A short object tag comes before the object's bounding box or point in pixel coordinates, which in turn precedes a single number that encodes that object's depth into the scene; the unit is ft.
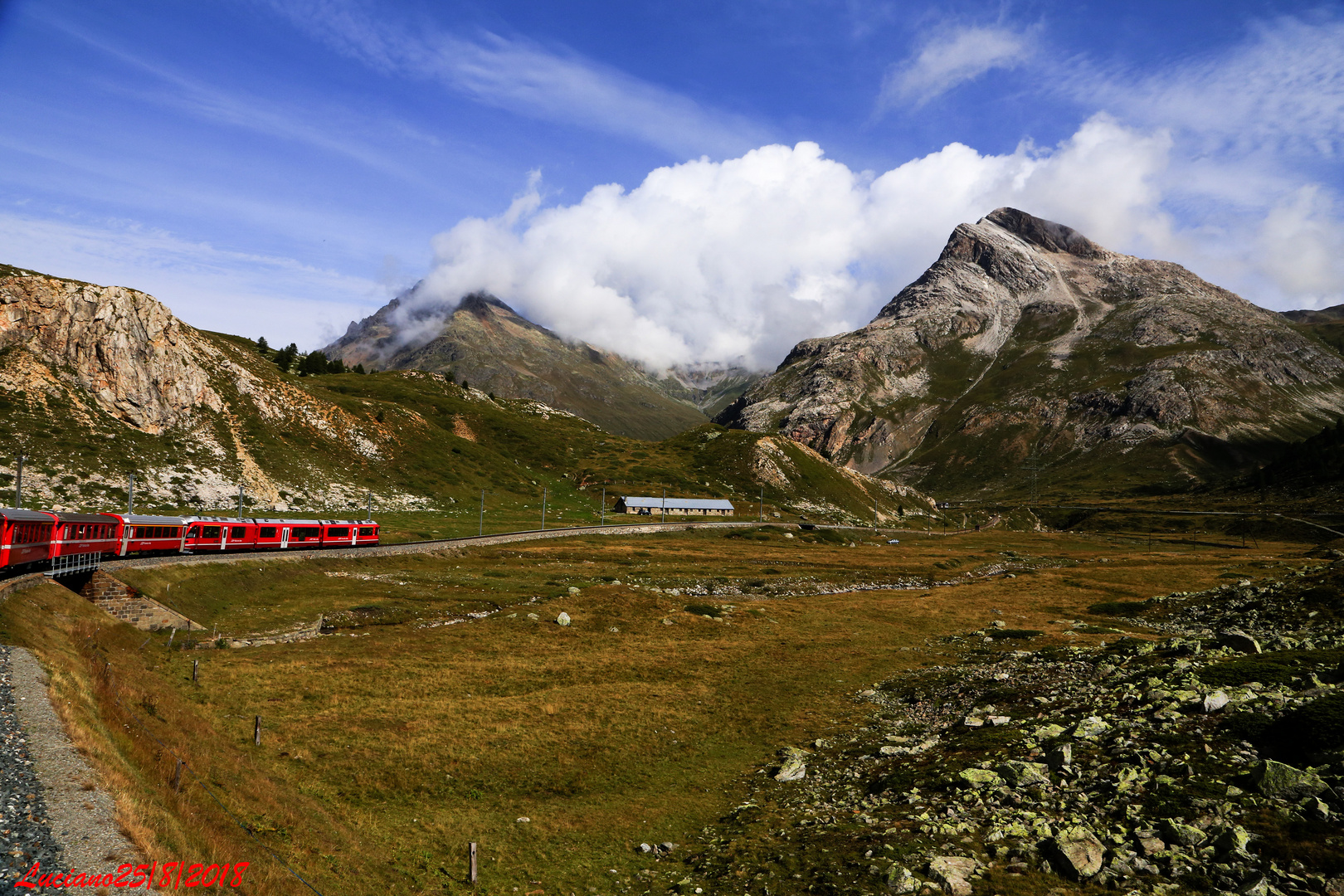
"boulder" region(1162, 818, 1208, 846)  56.49
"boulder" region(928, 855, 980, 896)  56.80
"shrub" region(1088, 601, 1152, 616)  208.64
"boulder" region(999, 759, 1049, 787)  73.00
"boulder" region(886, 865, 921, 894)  58.44
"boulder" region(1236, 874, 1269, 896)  48.75
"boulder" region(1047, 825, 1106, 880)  56.80
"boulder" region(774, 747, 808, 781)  94.89
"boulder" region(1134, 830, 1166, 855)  57.21
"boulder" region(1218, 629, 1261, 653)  104.71
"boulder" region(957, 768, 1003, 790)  75.15
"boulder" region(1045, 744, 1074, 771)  74.28
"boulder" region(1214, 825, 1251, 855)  53.98
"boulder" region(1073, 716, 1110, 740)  80.07
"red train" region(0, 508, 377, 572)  150.71
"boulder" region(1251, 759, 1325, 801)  57.82
